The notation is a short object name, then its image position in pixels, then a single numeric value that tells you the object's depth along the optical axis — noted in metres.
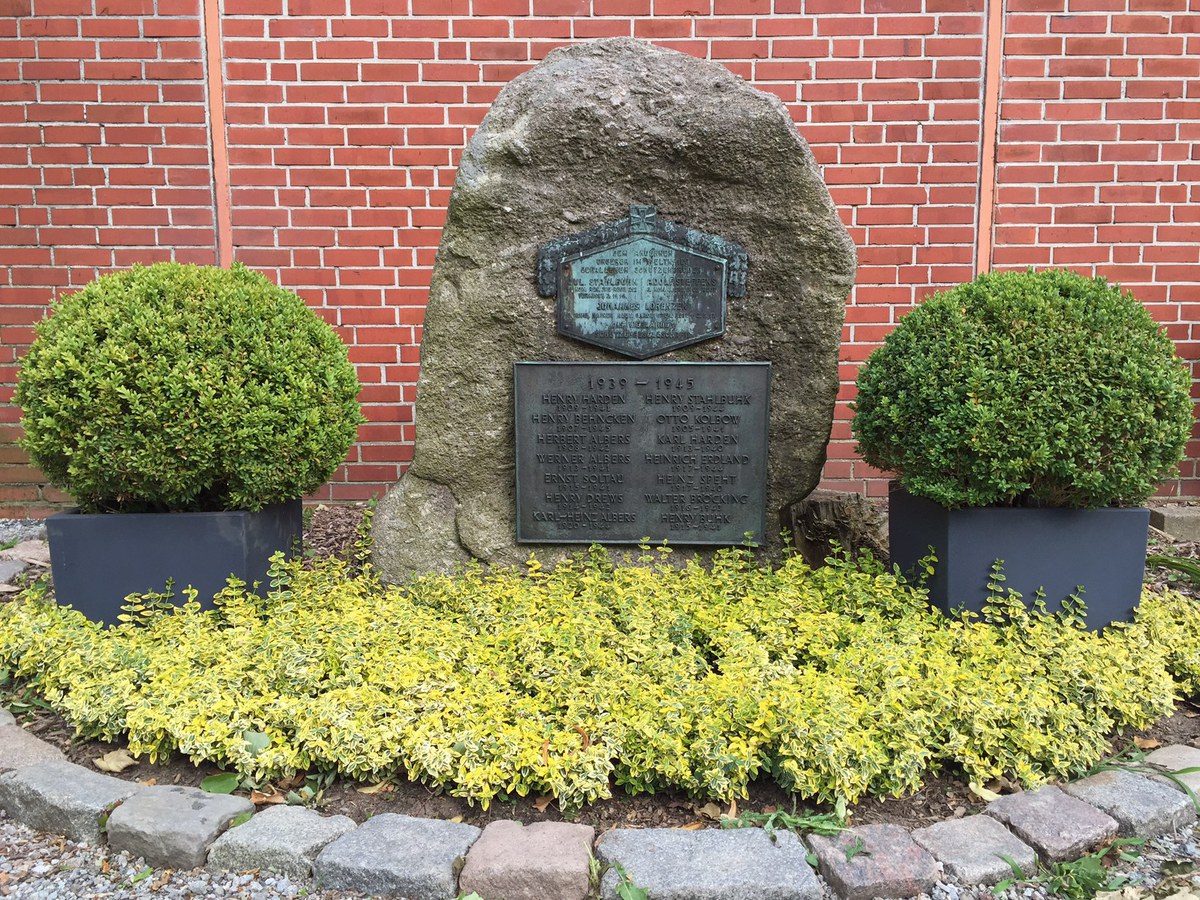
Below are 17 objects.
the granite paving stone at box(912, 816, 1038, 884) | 2.13
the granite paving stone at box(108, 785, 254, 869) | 2.23
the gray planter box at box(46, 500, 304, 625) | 3.31
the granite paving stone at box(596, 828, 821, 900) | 2.03
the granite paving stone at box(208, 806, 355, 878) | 2.18
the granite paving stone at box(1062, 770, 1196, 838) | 2.33
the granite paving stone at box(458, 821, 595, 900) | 2.06
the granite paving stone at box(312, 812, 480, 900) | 2.09
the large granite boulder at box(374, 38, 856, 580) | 3.51
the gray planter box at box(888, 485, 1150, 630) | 3.21
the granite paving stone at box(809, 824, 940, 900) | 2.07
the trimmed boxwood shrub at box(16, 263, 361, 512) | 3.19
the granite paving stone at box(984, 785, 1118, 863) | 2.22
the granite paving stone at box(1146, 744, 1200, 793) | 2.50
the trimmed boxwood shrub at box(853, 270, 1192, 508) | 3.07
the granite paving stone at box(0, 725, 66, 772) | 2.58
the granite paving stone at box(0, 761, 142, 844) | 2.36
